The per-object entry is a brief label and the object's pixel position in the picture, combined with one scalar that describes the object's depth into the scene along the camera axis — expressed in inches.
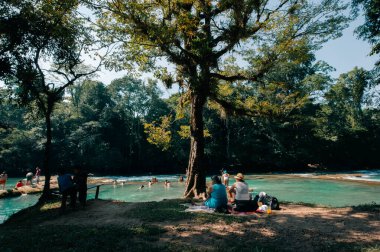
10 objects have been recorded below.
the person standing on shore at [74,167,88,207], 460.8
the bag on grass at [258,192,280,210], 427.8
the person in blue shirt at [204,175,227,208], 391.5
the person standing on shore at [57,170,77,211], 439.5
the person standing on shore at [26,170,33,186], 1102.6
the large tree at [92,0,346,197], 465.1
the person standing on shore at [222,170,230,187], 821.9
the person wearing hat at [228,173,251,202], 396.8
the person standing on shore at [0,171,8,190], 1011.3
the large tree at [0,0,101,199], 535.2
